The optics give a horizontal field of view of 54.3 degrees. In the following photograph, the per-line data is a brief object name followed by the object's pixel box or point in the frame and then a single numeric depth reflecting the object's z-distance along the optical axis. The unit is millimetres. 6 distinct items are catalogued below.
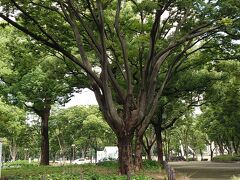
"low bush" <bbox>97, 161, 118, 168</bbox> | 16605
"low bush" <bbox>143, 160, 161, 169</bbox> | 15529
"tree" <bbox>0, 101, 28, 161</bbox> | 11835
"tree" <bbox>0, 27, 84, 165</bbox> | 15899
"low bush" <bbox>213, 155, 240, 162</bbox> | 30448
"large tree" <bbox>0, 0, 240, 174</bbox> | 9770
